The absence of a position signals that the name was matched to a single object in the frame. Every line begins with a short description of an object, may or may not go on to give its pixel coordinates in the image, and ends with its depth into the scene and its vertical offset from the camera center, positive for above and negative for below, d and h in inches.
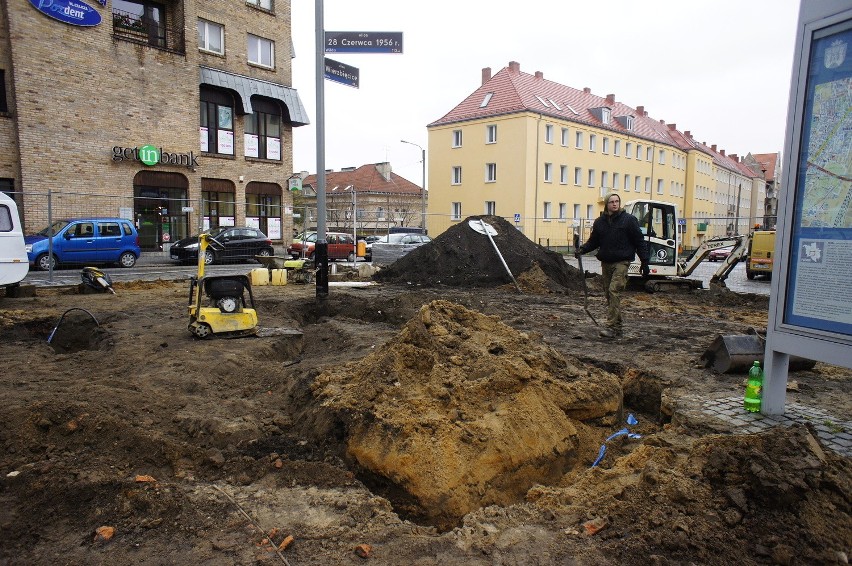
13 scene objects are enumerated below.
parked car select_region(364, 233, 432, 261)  883.2 -31.0
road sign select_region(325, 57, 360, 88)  373.1 +99.1
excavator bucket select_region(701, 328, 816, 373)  238.2 -55.6
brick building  817.5 +178.6
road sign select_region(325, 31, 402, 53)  364.2 +116.4
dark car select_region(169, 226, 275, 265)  786.2 -43.7
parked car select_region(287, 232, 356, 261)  973.2 -47.5
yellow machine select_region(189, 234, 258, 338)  302.7 -50.3
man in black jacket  329.7 -13.3
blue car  652.1 -34.7
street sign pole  371.2 +32.8
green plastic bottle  187.6 -55.5
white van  412.8 -23.4
